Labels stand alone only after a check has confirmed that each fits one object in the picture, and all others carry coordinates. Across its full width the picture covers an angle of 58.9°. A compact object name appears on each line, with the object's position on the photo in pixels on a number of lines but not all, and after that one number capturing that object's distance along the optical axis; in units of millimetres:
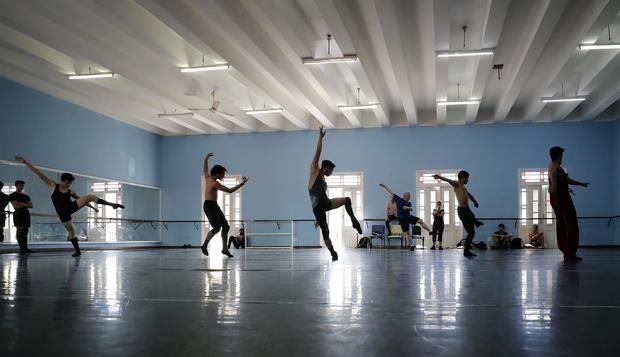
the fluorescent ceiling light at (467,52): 12062
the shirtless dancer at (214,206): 9289
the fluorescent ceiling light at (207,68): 12992
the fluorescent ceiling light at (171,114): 18219
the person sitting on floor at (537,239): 18781
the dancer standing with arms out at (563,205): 7461
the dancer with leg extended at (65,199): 8922
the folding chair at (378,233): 18500
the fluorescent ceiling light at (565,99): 16125
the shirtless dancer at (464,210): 9648
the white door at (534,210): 19594
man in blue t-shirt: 13891
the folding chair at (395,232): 17203
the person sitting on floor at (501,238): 18562
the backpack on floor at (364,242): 19344
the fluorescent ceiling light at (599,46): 11625
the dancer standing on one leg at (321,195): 7551
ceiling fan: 16562
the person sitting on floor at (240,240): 20359
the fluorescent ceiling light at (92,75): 13617
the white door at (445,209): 20344
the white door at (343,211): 20969
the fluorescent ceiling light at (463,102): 16969
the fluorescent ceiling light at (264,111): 17734
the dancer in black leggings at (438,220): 17788
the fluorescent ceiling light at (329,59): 12312
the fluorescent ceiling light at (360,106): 16922
